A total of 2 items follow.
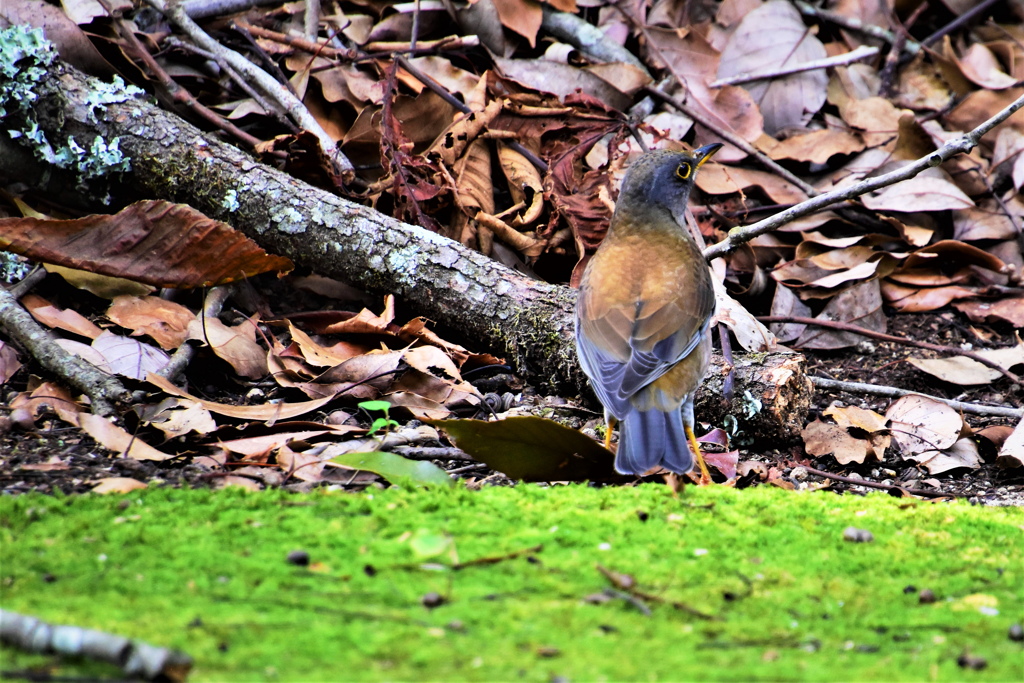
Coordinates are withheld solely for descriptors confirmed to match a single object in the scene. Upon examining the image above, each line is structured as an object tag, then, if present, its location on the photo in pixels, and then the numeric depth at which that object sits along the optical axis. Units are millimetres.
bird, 7992
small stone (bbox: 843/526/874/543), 5961
